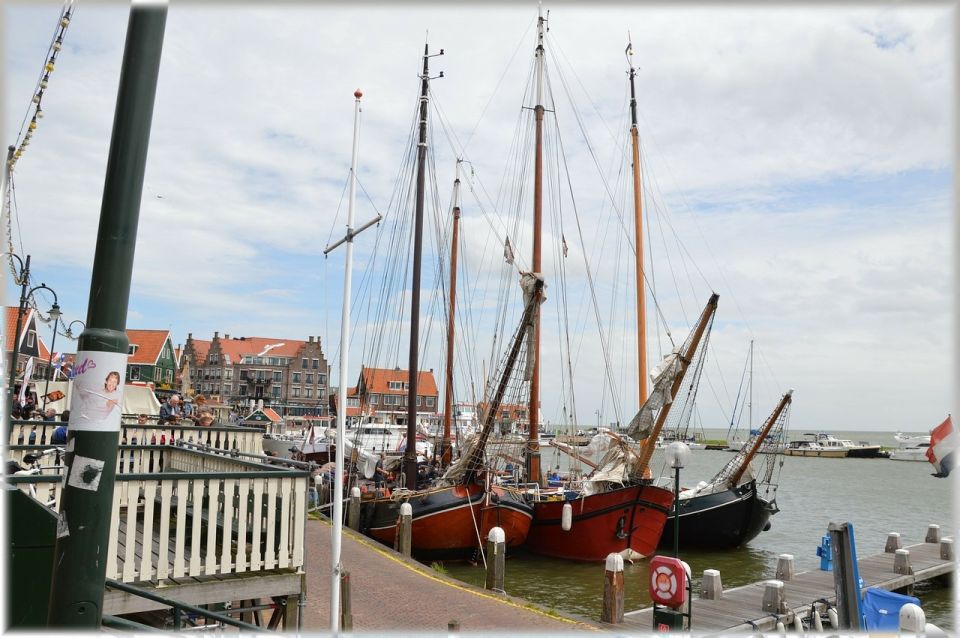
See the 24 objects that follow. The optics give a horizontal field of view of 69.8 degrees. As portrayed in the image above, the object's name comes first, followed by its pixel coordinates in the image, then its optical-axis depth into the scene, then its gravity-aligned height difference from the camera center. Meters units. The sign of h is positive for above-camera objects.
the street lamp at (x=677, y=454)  12.46 -0.83
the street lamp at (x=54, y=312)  18.33 +1.68
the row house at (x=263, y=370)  98.44 +2.15
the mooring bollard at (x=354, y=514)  24.59 -4.37
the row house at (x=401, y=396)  87.06 -0.31
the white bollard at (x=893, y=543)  22.64 -4.04
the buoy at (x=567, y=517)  23.12 -3.84
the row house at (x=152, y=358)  73.81 +2.39
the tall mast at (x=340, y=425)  8.43 -0.45
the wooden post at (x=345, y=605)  11.12 -3.53
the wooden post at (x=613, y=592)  13.59 -3.71
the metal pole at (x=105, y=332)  3.21 +0.22
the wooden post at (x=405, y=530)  19.91 -3.94
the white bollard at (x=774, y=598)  14.88 -4.00
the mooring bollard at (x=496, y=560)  15.57 -3.67
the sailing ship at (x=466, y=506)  21.50 -3.48
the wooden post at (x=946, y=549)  22.42 -4.10
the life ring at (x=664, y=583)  12.00 -3.07
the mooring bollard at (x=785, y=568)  17.80 -3.96
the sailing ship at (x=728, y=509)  27.12 -3.85
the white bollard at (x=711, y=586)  15.90 -4.07
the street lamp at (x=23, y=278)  17.93 +2.63
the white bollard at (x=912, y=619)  9.16 -2.65
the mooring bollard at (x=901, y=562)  19.87 -4.07
